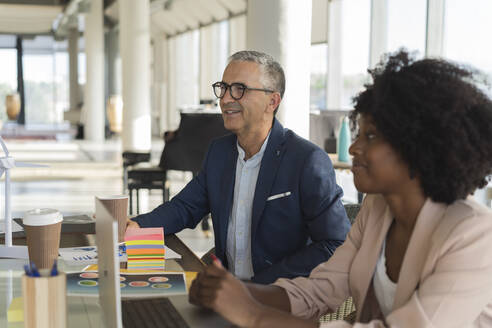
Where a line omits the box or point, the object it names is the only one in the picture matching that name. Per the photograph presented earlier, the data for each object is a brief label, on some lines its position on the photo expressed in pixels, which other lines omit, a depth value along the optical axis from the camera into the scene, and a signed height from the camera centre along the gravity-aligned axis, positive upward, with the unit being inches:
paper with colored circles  55.5 -17.0
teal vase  160.4 -10.8
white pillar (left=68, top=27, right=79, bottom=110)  802.8 +33.8
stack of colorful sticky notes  62.7 -15.0
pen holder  39.0 -12.7
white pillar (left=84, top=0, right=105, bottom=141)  566.9 +28.2
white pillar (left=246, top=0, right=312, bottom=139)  143.4 +13.0
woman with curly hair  45.5 -7.9
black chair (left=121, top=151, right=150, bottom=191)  229.1 -22.0
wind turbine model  70.0 -9.7
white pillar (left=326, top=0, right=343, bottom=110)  302.2 +20.4
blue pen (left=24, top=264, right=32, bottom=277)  39.4 -10.9
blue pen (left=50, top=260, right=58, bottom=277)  39.9 -10.9
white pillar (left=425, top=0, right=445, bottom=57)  214.2 +24.6
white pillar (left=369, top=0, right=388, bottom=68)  254.8 +27.9
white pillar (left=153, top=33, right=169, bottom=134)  690.8 +20.9
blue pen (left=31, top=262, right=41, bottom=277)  39.4 -10.9
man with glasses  79.5 -12.4
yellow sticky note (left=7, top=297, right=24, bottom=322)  48.6 -16.6
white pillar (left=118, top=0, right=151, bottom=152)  387.9 +16.6
